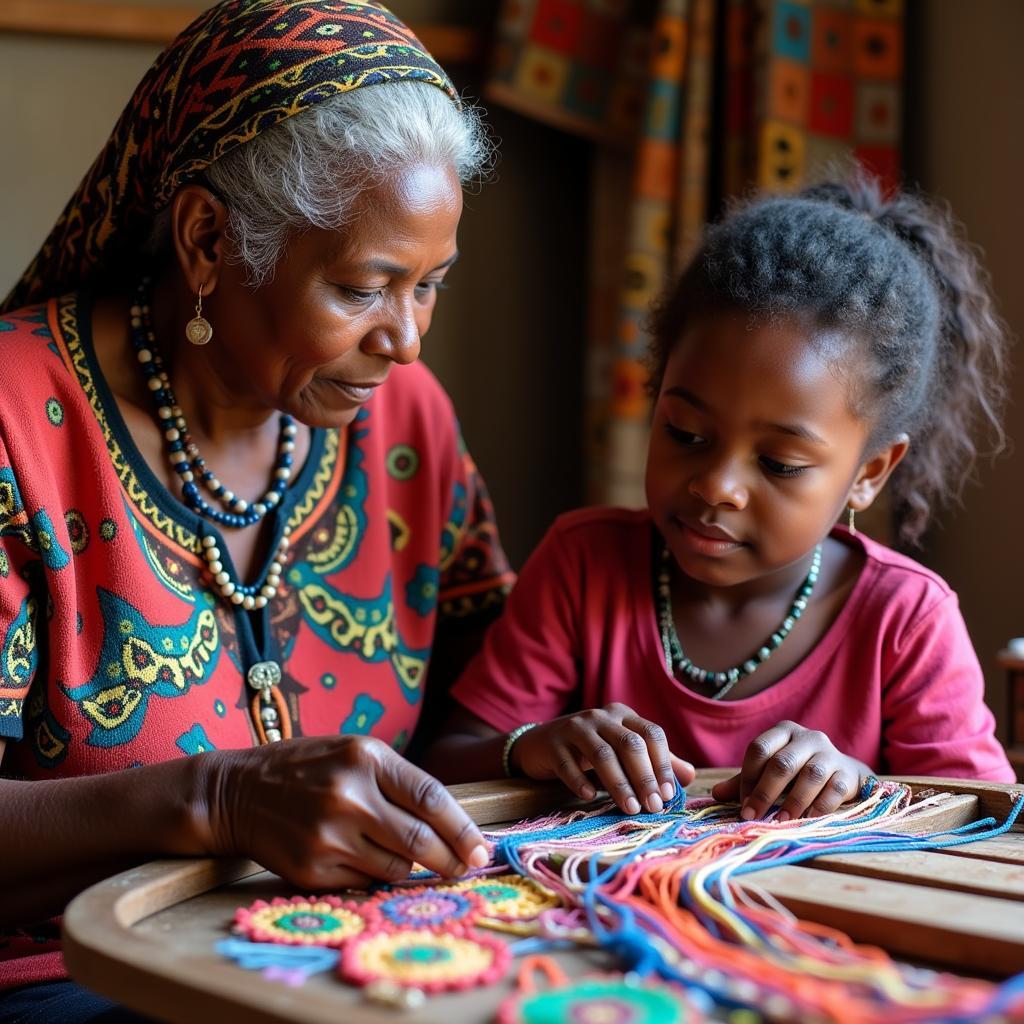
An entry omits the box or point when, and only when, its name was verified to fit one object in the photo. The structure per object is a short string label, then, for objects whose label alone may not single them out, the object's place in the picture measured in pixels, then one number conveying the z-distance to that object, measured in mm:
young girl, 1365
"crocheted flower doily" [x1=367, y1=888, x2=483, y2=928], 836
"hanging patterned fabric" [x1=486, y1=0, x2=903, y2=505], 2395
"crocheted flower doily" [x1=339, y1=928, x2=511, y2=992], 718
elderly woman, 1283
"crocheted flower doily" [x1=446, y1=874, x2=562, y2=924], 853
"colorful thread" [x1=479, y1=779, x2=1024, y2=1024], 659
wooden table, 689
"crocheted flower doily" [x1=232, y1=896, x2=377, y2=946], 802
